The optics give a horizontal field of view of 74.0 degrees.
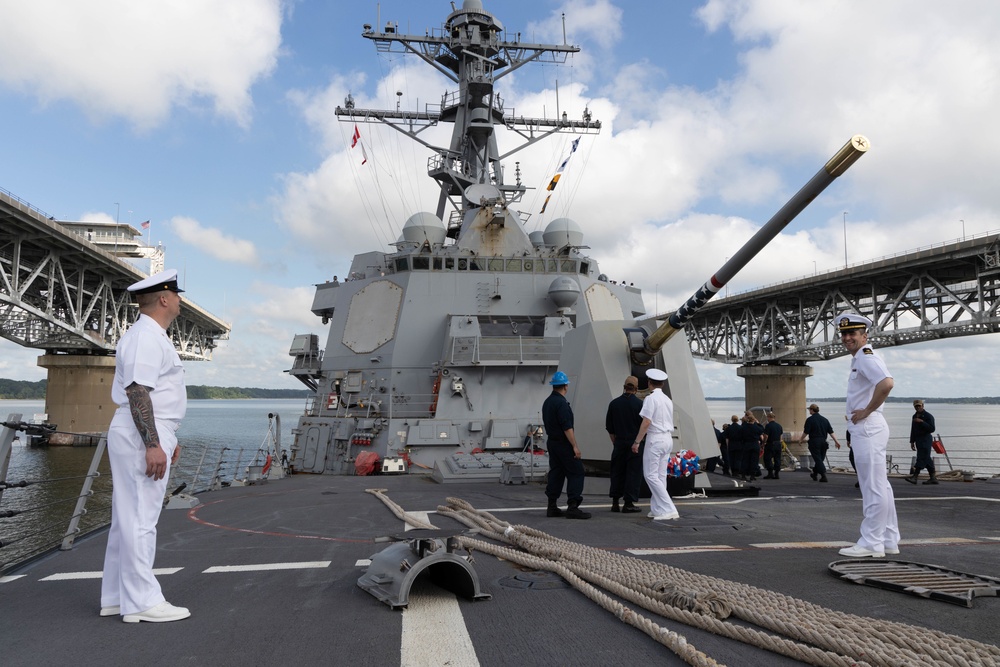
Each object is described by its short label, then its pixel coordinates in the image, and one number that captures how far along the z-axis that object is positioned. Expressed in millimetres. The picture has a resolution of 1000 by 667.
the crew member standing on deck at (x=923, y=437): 9491
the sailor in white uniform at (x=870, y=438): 3990
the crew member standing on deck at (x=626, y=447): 6258
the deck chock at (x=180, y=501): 6984
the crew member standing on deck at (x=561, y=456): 5828
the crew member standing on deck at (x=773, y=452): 11945
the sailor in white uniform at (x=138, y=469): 2789
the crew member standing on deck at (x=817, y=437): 10884
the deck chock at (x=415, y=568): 2922
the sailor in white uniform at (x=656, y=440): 5840
